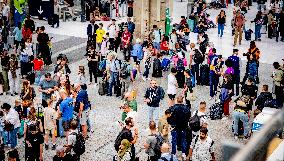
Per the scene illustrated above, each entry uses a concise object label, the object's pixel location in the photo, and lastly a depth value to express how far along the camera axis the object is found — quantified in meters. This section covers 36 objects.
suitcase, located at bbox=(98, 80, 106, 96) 15.36
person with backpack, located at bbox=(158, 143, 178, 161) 8.43
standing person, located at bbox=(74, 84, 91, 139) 11.59
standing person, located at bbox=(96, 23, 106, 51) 19.19
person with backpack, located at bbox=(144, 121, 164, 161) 9.44
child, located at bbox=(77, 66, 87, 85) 13.76
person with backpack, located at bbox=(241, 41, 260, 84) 15.77
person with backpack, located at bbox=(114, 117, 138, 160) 9.45
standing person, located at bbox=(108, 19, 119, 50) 19.48
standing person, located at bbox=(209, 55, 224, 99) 14.63
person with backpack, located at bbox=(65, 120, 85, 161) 9.86
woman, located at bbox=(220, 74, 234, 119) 13.18
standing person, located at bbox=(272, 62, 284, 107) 14.26
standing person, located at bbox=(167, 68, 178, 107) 13.01
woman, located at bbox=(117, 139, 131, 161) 9.30
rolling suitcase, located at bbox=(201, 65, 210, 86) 16.08
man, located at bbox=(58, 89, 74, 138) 11.13
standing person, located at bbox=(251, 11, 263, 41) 23.09
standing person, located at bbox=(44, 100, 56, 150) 10.80
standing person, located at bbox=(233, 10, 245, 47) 22.09
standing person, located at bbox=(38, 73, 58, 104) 12.90
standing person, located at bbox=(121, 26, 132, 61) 18.70
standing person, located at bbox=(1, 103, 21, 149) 10.91
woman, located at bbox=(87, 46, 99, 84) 16.11
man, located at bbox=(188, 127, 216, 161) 9.12
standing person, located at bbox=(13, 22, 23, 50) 19.34
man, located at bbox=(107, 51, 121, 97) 14.72
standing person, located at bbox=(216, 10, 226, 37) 23.31
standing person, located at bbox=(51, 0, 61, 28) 25.92
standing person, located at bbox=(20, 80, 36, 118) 11.99
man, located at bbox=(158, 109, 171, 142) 10.24
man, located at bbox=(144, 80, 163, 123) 11.73
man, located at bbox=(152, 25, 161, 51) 19.12
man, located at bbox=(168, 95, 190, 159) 10.27
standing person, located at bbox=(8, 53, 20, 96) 14.75
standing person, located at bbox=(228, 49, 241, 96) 14.59
